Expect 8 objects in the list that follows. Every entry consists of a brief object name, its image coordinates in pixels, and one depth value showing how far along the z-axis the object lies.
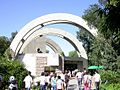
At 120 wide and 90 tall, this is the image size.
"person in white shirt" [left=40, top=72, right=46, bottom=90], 11.22
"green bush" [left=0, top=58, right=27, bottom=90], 14.22
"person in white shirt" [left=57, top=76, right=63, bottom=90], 10.63
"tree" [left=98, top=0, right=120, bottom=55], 7.85
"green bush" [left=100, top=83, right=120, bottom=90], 9.45
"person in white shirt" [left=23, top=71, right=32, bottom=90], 10.79
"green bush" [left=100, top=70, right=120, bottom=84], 13.10
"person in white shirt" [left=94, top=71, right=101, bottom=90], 10.98
